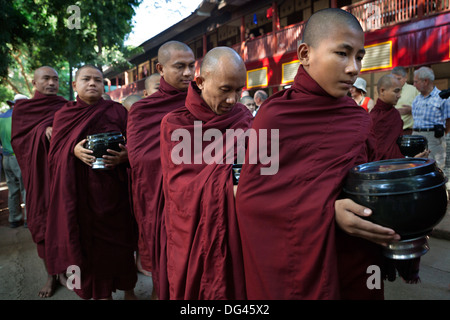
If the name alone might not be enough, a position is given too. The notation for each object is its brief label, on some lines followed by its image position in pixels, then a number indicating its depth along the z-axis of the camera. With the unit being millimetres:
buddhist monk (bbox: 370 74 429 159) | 2826
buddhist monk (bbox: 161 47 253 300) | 1360
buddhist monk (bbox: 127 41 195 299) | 2088
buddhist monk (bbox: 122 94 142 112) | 4484
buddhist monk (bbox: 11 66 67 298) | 2945
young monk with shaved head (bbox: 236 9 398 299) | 1117
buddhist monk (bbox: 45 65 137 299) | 2469
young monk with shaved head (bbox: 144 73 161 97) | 3500
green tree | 9047
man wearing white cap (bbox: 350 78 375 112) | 4219
